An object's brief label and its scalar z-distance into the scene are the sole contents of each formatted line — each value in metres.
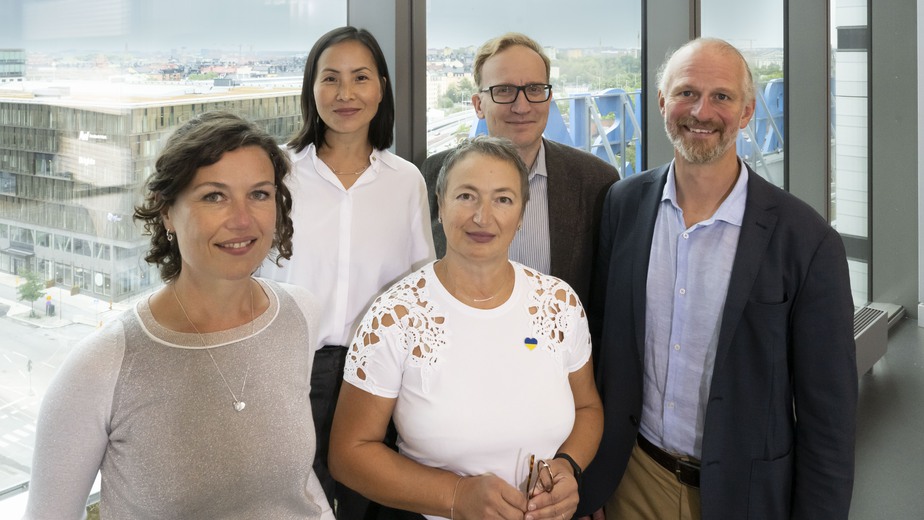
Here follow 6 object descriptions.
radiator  5.65
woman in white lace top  1.93
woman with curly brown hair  1.54
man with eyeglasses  2.59
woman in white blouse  2.32
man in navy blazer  2.12
